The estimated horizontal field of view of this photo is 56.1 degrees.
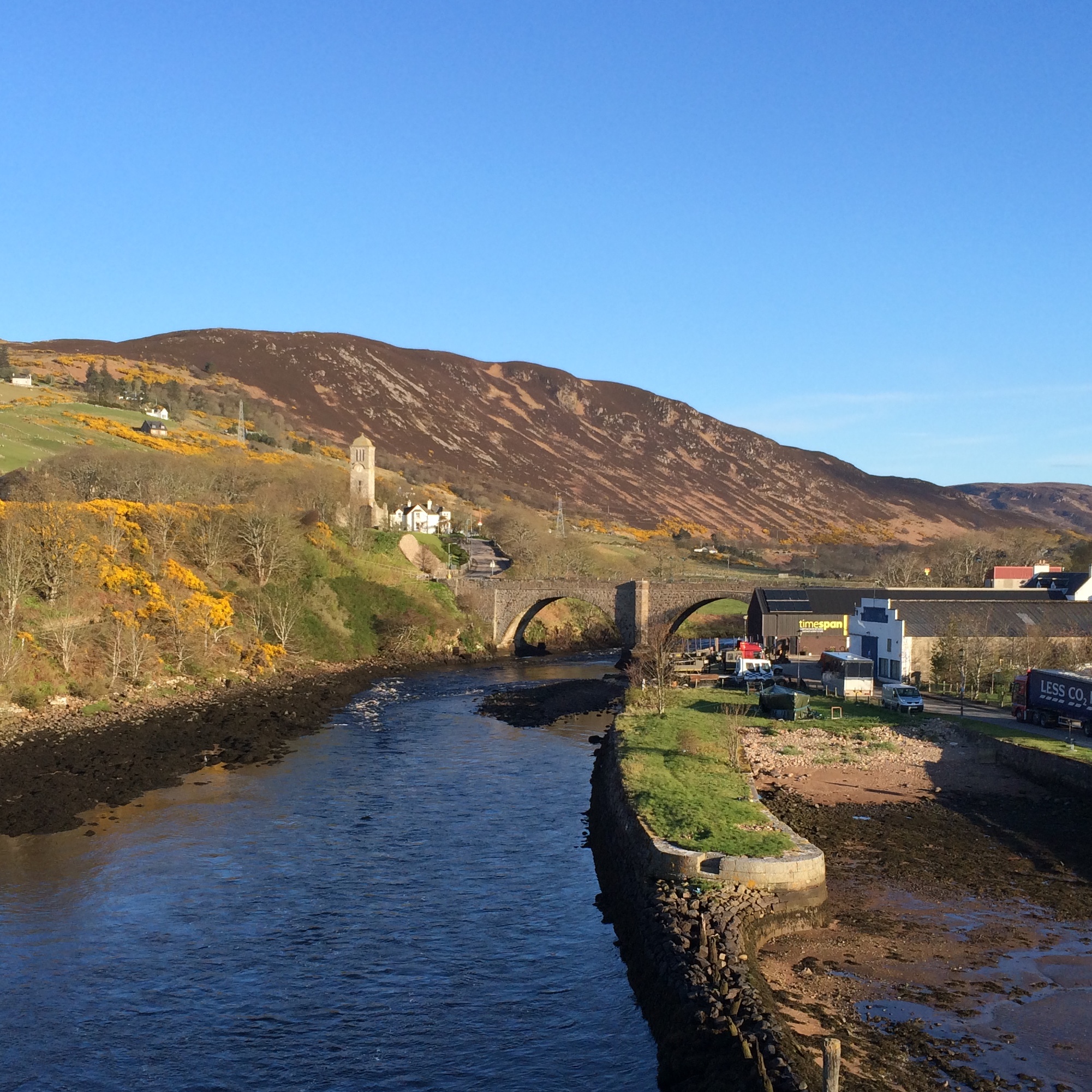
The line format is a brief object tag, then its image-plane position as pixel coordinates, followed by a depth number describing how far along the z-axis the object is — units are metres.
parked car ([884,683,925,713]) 48.88
